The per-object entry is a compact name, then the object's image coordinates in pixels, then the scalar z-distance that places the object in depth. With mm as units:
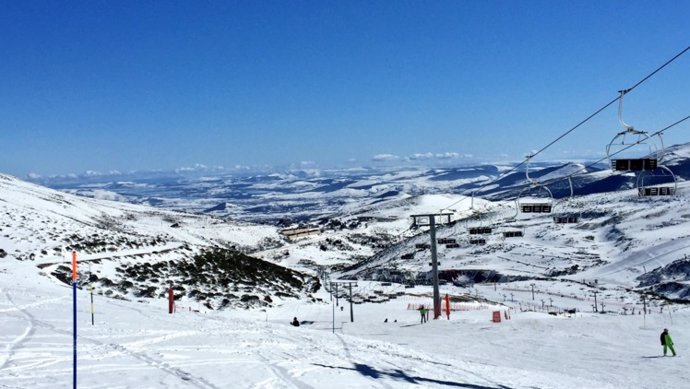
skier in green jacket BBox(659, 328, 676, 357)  24438
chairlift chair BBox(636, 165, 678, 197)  22473
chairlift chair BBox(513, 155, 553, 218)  28383
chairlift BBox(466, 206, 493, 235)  41031
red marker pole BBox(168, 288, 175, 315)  32262
